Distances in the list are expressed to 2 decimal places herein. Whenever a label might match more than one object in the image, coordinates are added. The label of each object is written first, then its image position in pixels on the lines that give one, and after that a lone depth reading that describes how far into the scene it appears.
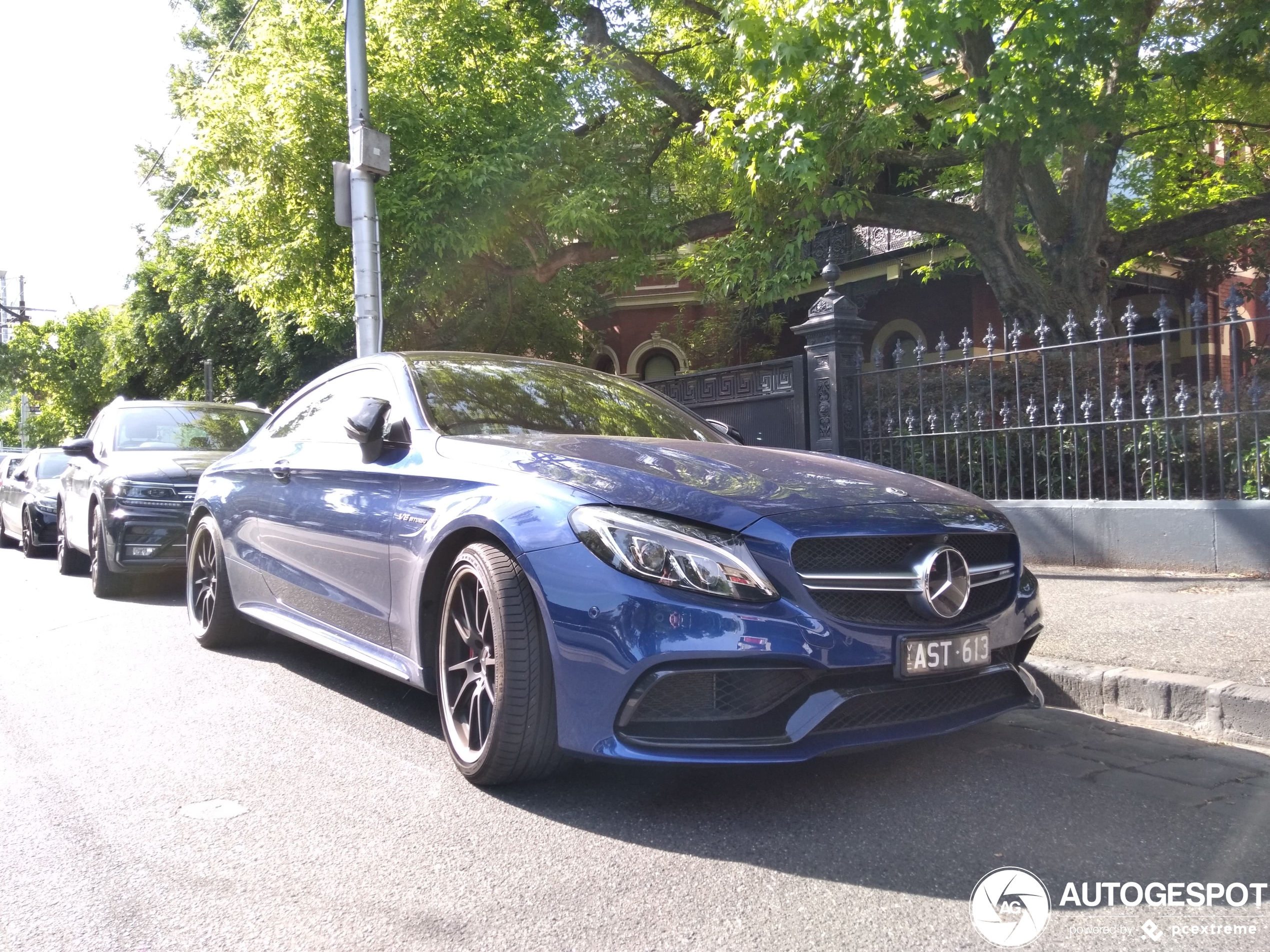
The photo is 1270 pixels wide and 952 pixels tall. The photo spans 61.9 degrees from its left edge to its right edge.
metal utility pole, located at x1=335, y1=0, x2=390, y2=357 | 10.48
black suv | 7.76
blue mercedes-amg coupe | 2.89
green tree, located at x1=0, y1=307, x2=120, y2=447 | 37.84
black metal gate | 9.66
